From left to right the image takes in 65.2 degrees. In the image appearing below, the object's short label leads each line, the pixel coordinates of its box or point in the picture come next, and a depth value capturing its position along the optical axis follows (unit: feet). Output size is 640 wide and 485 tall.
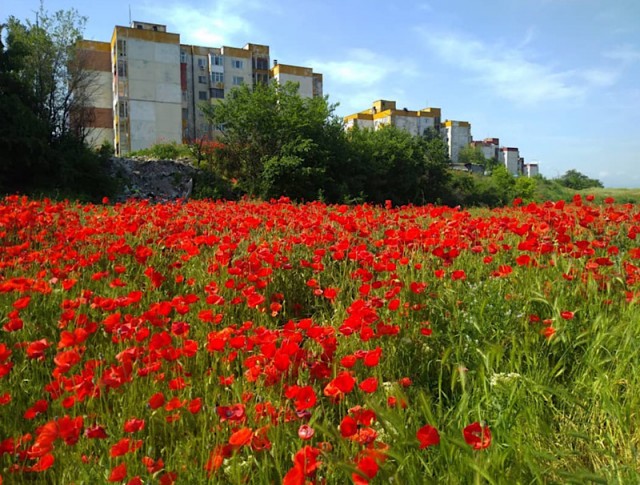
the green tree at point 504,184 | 111.45
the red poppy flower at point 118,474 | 4.61
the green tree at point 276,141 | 65.10
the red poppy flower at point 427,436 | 4.59
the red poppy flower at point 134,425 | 5.23
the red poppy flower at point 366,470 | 4.34
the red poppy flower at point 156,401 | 5.66
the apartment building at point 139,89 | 158.40
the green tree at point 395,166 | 77.77
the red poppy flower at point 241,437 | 4.76
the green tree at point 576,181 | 266.16
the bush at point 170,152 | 82.95
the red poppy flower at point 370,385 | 5.51
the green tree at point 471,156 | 314.14
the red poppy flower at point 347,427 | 5.08
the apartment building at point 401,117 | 291.79
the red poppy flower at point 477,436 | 4.67
